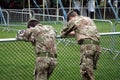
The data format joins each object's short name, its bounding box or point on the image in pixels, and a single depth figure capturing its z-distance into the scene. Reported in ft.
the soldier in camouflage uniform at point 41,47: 24.28
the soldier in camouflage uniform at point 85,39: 27.14
